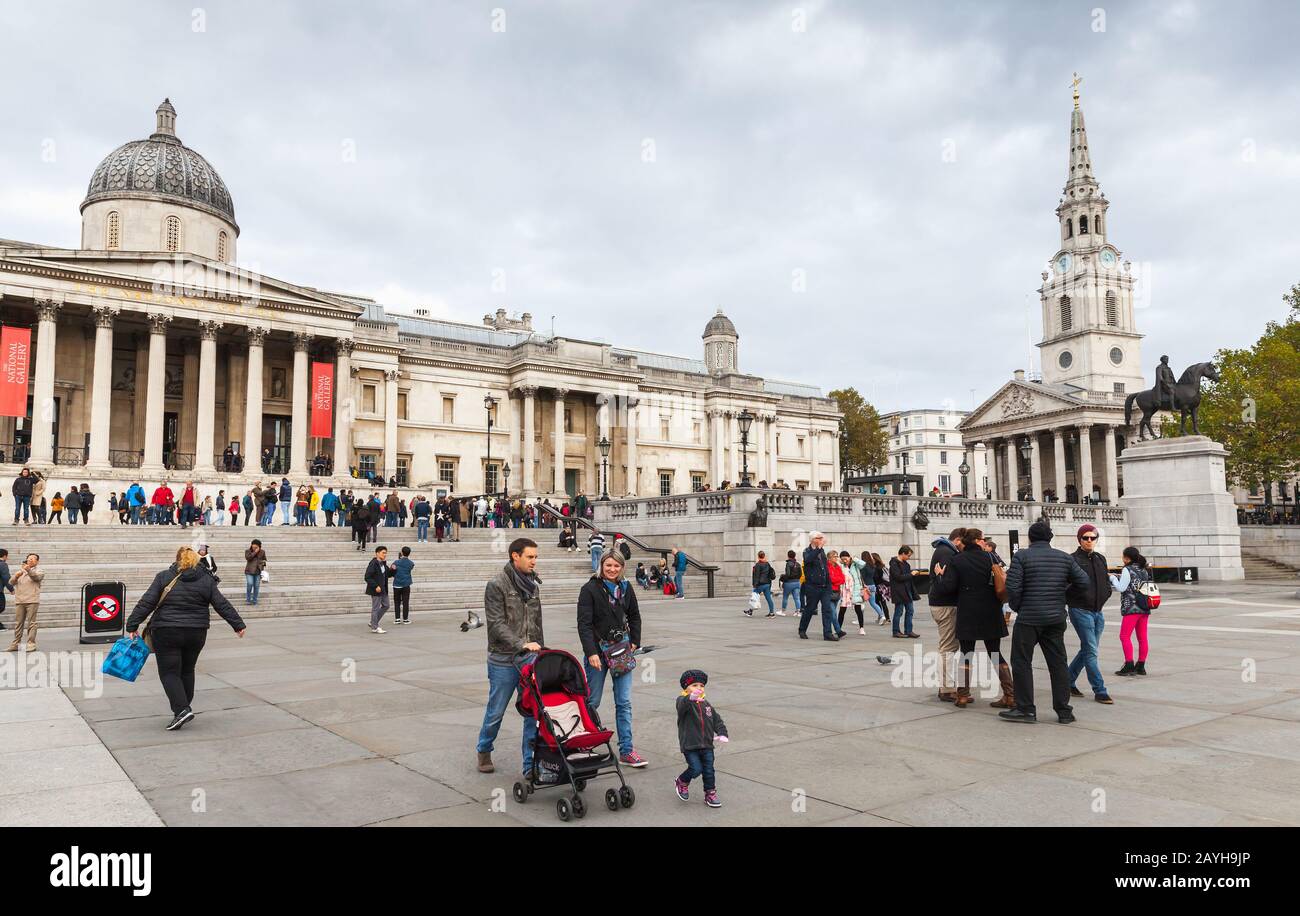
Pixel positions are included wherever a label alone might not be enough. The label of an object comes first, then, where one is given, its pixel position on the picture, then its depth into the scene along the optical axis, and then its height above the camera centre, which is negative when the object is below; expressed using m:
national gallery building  41.12 +9.21
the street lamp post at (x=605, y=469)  50.03 +4.41
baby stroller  5.64 -1.30
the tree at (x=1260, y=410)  51.09 +6.79
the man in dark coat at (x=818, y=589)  15.59 -1.08
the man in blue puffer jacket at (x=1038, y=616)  8.19 -0.85
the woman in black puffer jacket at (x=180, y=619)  8.05 -0.78
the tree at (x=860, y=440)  84.50 +8.59
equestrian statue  31.44 +4.88
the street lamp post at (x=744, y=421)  35.49 +4.61
